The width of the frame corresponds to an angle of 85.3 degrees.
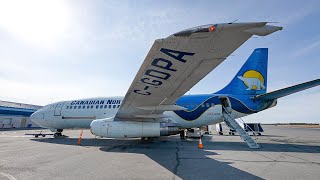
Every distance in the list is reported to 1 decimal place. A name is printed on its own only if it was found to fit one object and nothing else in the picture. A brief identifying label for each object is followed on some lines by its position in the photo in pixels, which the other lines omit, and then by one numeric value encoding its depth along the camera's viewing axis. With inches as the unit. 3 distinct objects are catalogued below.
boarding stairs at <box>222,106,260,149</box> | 439.7
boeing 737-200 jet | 177.0
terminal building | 1518.7
